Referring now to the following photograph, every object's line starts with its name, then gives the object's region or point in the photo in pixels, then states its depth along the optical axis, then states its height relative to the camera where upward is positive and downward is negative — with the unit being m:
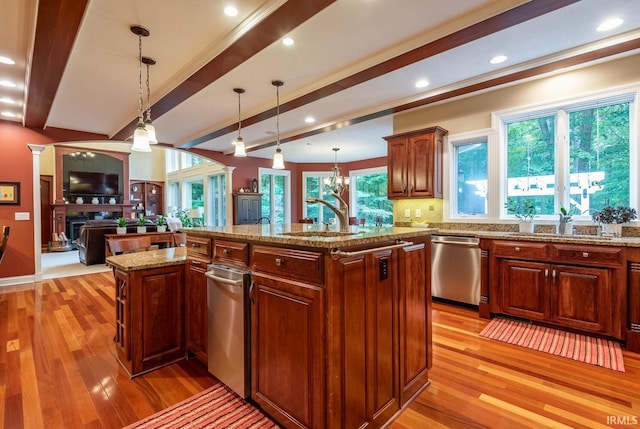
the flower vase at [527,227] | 3.42 -0.16
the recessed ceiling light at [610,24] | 2.45 +1.53
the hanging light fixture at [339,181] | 6.51 +0.81
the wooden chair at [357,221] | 7.15 -0.19
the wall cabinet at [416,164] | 4.12 +0.69
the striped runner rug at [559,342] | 2.44 -1.15
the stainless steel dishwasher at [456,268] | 3.56 -0.67
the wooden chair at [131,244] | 3.15 -0.32
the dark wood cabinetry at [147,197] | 12.95 +0.75
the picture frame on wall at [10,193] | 4.99 +0.36
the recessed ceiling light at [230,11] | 2.33 +1.56
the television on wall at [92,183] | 9.71 +1.04
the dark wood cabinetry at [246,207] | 8.05 +0.18
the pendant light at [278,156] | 3.70 +0.71
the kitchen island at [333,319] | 1.43 -0.57
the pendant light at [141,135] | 2.62 +0.70
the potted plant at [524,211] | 3.44 +0.02
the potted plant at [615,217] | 2.81 -0.05
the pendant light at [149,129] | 2.83 +0.79
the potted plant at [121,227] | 6.19 -0.26
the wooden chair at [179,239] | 3.99 -0.33
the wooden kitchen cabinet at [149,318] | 2.18 -0.76
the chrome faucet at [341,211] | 2.09 +0.02
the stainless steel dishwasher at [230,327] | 1.86 -0.72
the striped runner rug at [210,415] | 1.74 -1.19
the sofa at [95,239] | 6.45 -0.51
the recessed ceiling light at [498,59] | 3.03 +1.54
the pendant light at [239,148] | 3.61 +0.78
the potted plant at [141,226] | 6.29 -0.24
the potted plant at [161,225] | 6.54 -0.23
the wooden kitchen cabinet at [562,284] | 2.64 -0.67
